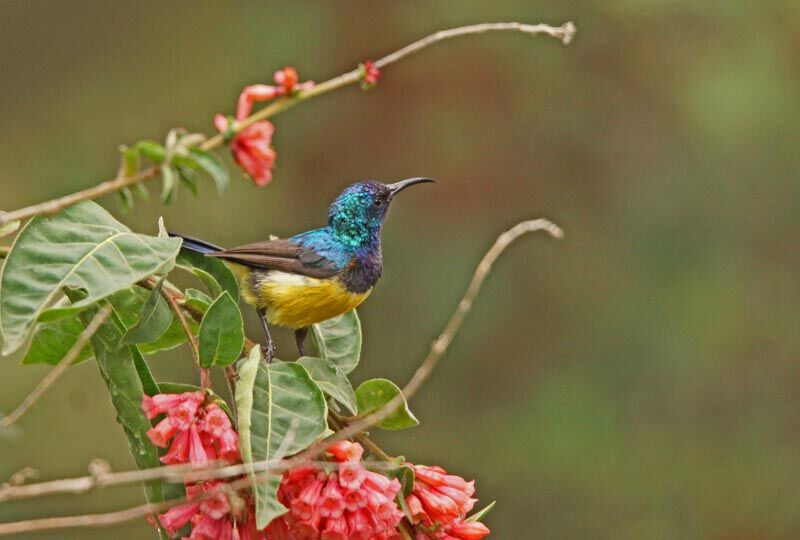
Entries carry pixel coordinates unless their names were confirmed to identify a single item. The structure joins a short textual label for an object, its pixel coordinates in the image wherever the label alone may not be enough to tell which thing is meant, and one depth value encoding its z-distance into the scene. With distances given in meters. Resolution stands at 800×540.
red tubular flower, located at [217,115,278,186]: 3.90
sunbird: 4.18
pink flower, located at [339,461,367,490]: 3.98
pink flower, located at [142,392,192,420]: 3.97
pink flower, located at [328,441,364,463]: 3.99
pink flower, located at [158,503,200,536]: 3.98
